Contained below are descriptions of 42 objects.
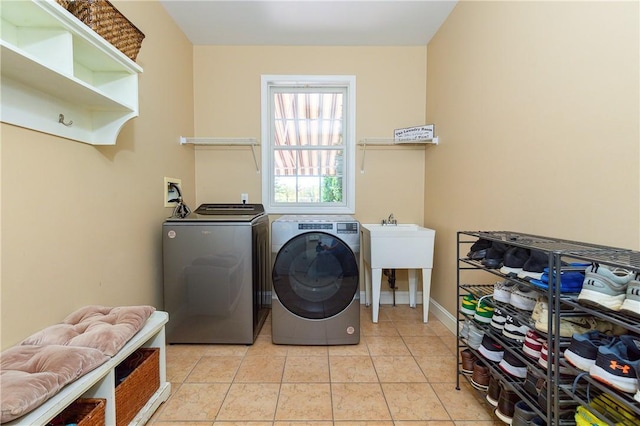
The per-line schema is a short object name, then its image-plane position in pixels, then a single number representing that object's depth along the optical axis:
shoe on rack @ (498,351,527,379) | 1.17
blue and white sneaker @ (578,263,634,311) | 0.81
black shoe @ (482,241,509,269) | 1.29
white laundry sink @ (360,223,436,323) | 2.44
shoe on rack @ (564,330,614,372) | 0.86
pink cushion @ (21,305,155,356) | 1.11
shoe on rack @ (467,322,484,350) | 1.43
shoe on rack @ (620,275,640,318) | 0.75
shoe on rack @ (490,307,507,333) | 1.27
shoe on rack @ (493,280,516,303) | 1.25
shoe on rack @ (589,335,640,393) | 0.75
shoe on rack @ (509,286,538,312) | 1.16
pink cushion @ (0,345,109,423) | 0.78
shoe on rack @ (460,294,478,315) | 1.50
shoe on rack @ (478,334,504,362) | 1.30
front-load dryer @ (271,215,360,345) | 2.05
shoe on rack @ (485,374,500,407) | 1.29
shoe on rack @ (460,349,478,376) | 1.52
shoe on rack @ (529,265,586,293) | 0.95
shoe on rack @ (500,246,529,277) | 1.18
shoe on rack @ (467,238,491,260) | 1.39
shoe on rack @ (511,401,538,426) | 1.08
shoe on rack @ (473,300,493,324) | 1.38
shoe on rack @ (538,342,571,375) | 0.97
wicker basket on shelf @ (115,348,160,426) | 1.21
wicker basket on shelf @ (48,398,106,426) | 1.01
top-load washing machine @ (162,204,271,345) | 2.03
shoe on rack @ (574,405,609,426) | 0.85
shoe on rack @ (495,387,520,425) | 1.20
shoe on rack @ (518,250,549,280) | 1.10
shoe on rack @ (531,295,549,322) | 1.04
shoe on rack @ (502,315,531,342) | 1.16
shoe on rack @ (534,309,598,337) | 0.99
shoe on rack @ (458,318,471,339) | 1.52
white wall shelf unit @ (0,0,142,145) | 1.03
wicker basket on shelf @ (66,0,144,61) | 1.21
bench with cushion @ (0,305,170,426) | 0.81
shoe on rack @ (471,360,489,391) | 1.39
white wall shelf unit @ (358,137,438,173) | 2.81
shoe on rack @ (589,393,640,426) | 0.79
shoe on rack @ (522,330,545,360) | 1.06
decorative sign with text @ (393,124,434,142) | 2.60
